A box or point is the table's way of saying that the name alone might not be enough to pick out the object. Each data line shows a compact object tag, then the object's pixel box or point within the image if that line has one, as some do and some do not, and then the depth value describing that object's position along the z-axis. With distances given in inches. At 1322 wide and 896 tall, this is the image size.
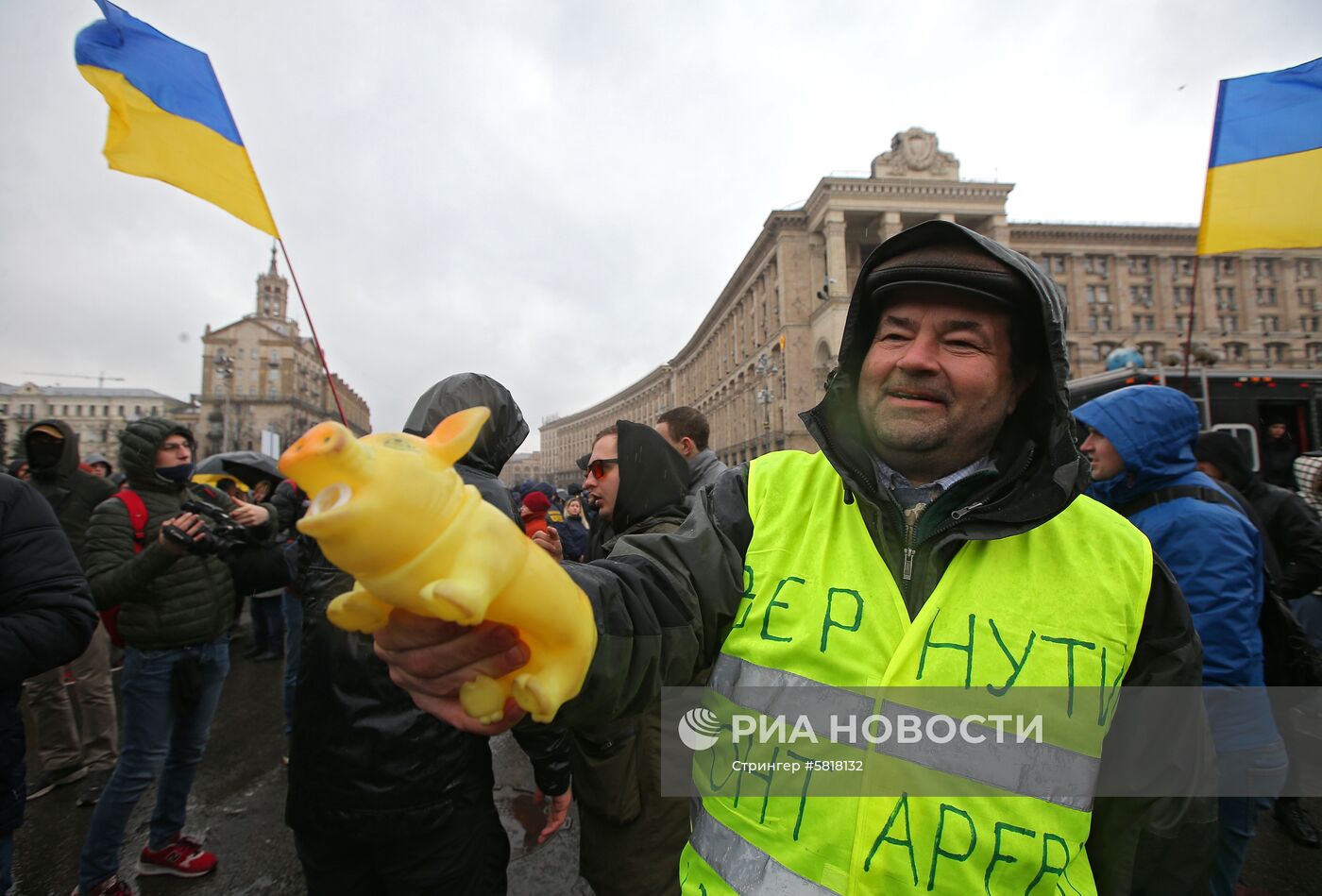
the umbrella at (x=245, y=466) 225.8
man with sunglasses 87.6
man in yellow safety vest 44.1
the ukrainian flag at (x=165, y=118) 110.4
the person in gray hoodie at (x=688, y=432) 202.9
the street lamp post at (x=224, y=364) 1314.0
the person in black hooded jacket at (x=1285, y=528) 138.6
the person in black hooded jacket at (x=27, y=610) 76.6
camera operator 109.3
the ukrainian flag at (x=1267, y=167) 158.9
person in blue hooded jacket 90.4
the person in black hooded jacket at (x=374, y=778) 71.1
